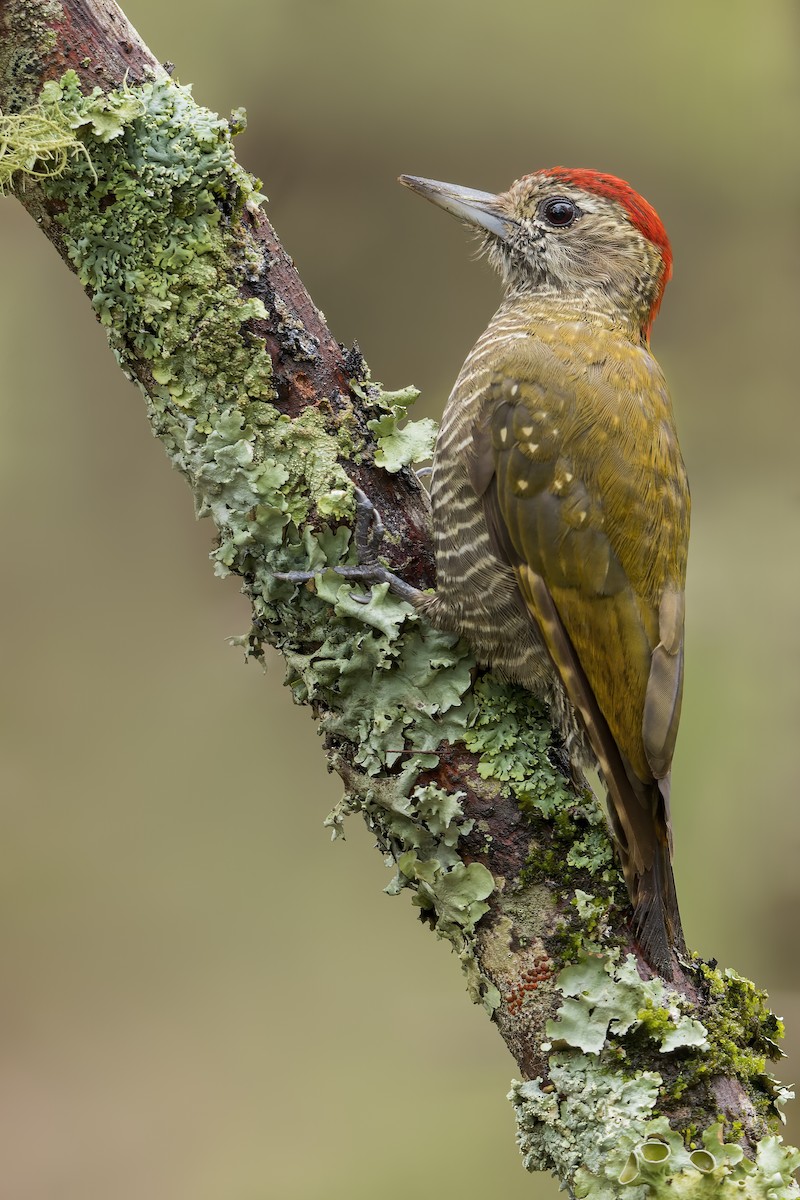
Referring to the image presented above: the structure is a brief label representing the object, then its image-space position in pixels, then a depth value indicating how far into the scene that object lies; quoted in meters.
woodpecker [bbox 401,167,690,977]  4.22
